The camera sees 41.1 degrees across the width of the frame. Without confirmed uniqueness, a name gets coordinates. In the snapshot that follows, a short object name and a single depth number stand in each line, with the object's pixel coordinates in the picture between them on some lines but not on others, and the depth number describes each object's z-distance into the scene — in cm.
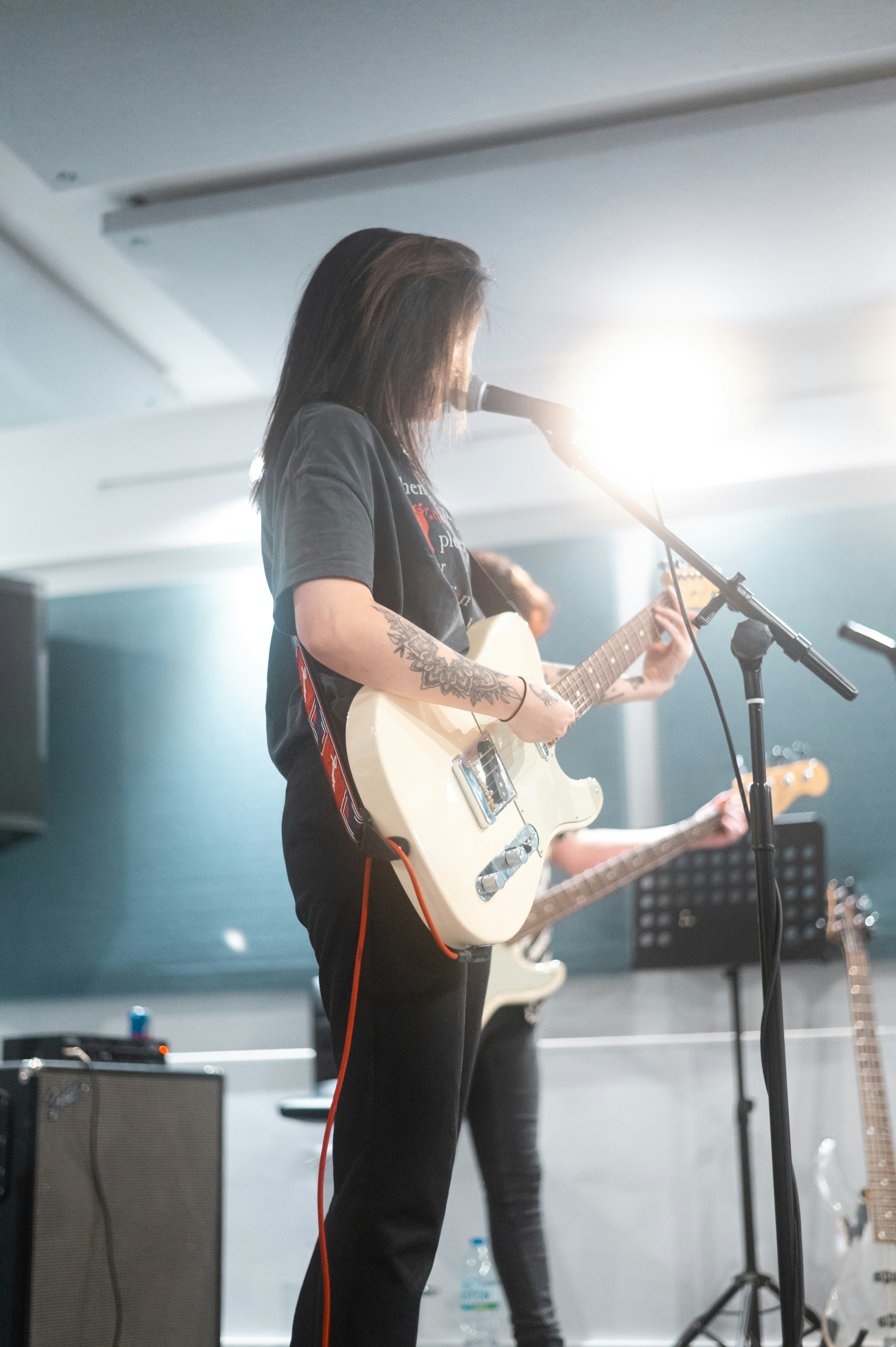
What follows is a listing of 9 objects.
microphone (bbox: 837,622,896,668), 210
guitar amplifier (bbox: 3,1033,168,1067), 263
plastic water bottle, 301
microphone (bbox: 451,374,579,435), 164
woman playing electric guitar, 121
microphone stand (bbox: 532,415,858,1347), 134
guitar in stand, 243
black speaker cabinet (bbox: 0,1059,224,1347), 223
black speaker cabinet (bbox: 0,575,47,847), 358
